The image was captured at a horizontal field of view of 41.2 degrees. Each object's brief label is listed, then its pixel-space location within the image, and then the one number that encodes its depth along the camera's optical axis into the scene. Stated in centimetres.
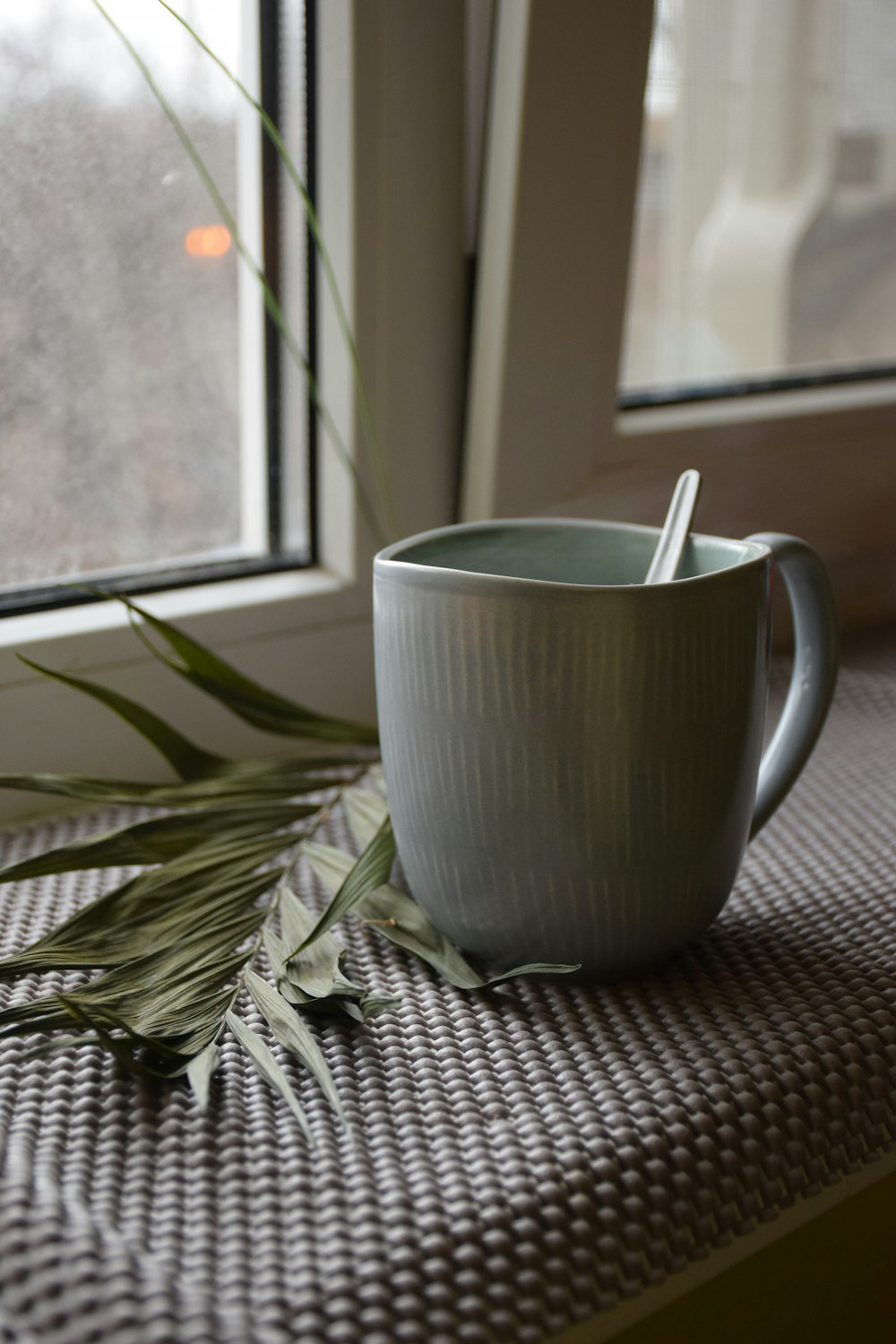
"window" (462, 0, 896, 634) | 57
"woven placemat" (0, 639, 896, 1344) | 26
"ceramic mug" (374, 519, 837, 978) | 33
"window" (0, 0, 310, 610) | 51
